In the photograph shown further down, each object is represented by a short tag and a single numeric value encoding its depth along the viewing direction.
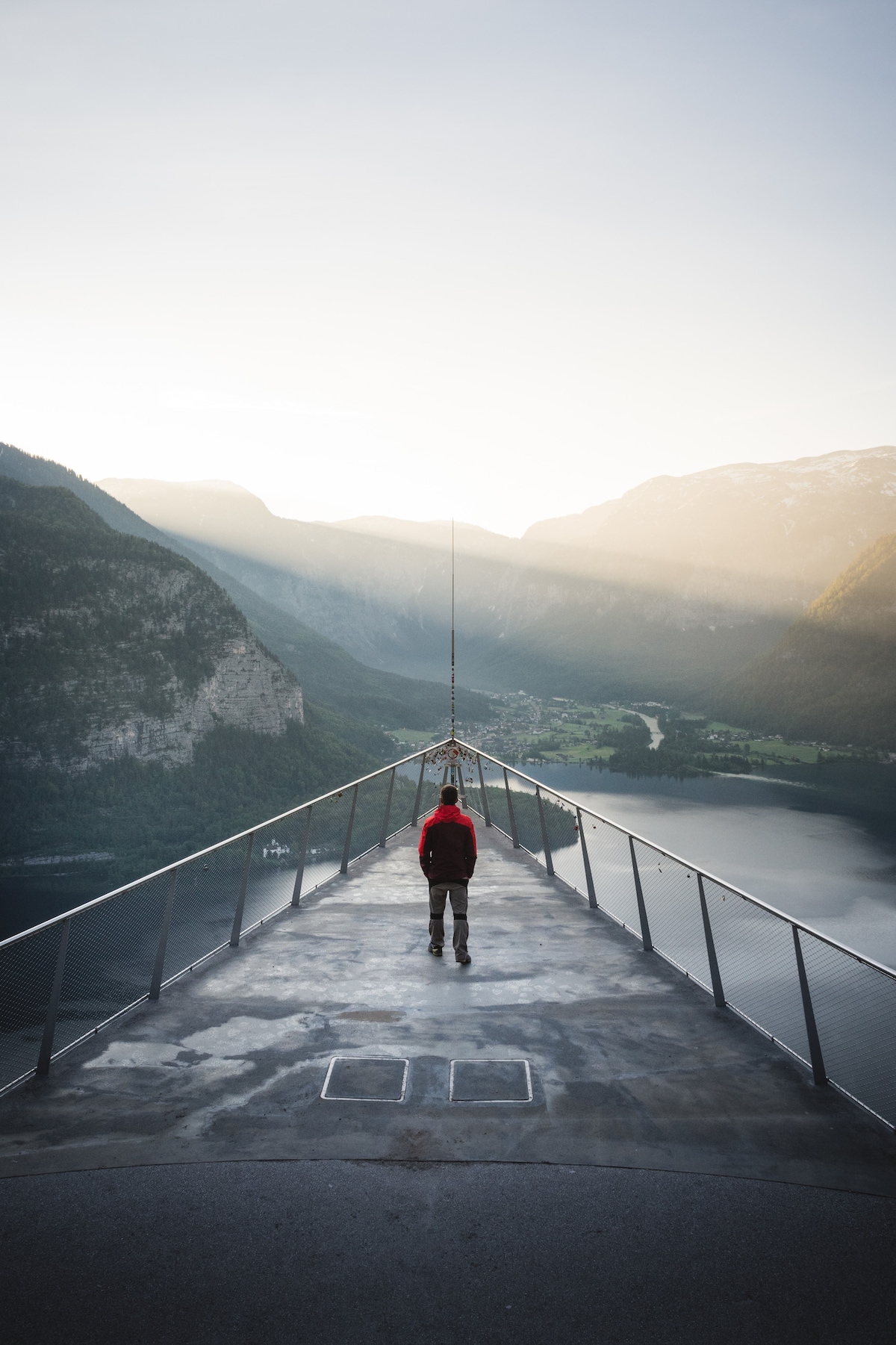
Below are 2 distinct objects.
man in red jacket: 7.65
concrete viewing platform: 4.38
